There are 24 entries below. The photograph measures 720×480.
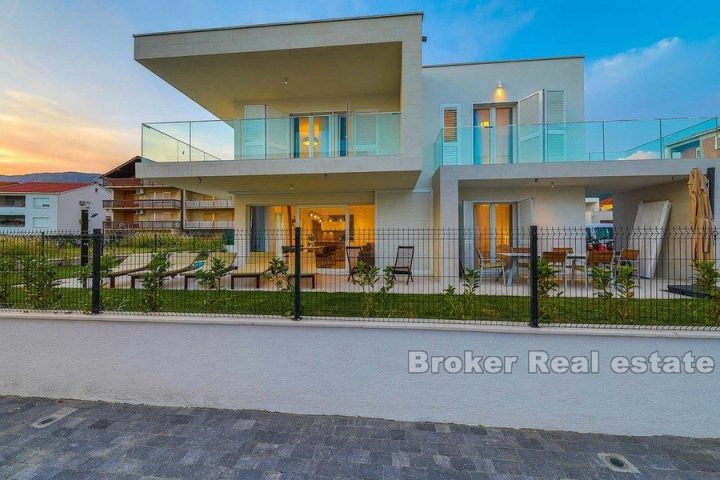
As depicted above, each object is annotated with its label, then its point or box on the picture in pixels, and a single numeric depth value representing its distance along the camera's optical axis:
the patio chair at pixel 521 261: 7.47
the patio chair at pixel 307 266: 4.49
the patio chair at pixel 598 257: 7.77
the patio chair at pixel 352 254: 9.50
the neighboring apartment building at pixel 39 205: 41.62
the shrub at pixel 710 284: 3.63
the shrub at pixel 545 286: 3.80
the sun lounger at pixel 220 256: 4.90
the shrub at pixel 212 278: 4.29
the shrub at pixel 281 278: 4.17
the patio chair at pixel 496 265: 7.83
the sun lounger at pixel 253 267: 5.74
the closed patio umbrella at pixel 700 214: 6.53
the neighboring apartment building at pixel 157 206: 41.81
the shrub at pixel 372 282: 4.24
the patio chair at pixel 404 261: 8.58
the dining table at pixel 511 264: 7.74
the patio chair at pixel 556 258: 7.19
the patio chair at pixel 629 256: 7.75
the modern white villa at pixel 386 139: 8.06
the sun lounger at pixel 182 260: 5.57
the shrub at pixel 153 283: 4.36
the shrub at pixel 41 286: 4.44
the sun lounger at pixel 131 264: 5.93
